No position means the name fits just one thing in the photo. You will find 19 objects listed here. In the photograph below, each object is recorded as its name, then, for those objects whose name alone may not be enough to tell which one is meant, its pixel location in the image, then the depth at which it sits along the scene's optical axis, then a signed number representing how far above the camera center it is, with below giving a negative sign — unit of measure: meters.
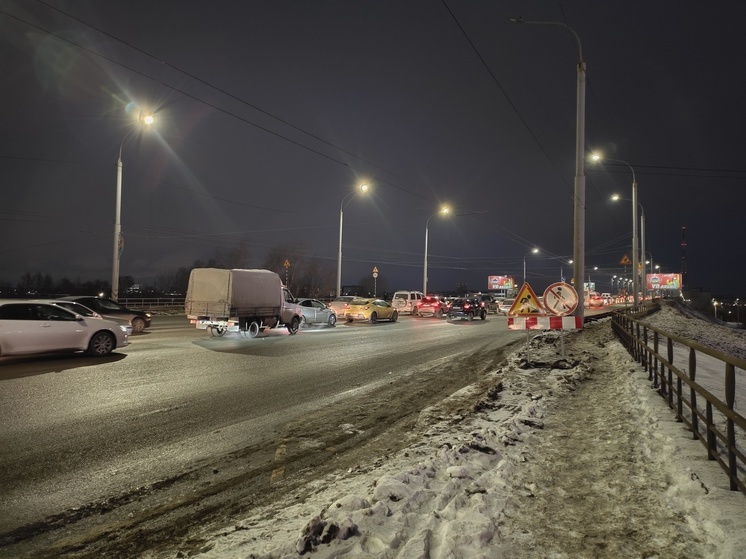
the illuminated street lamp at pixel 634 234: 33.03 +4.73
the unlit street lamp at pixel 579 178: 13.59 +3.61
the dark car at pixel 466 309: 33.50 -0.85
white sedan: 10.95 -1.03
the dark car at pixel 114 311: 18.40 -0.85
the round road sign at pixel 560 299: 11.43 +0.02
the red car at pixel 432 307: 36.78 -0.80
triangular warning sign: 11.41 -0.13
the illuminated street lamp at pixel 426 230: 43.95 +6.52
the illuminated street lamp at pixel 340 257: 37.62 +2.99
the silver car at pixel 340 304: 29.97 -0.62
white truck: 18.14 -0.33
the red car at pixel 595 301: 60.90 -0.11
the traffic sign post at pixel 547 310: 11.30 -0.26
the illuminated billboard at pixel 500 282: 106.50 +3.66
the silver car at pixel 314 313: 24.25 -0.98
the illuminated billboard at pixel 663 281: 101.94 +4.51
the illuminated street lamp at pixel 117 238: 25.12 +2.79
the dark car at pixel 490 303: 48.47 -0.53
